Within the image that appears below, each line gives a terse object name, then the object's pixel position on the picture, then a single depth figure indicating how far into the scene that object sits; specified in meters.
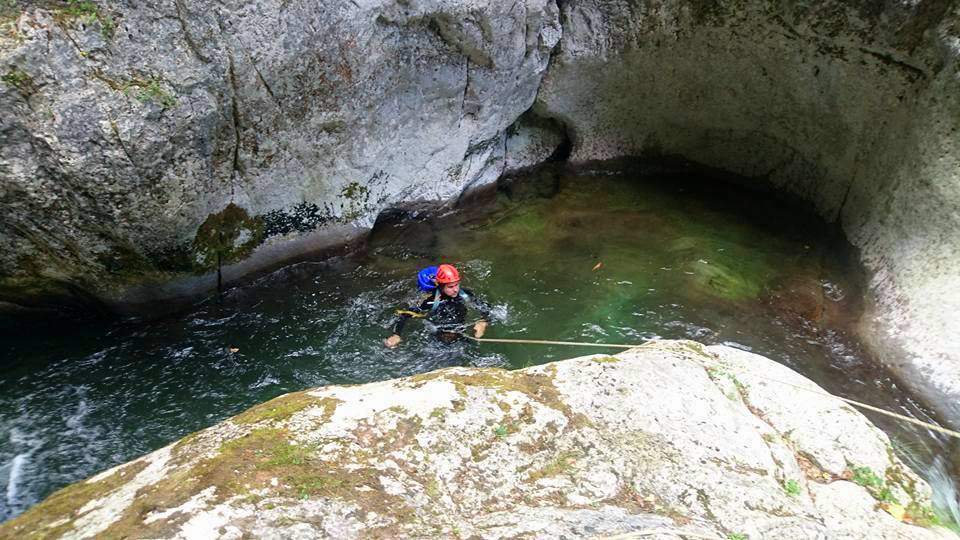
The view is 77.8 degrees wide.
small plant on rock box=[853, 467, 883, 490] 4.41
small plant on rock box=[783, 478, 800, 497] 4.20
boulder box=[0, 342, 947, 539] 3.48
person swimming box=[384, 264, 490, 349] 7.93
